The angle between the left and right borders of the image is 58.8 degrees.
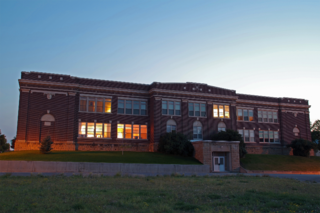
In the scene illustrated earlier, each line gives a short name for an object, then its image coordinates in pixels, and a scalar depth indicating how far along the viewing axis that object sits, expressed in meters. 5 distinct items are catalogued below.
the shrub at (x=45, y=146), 37.43
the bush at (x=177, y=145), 43.30
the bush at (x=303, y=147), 56.09
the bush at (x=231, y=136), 47.56
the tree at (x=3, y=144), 72.15
